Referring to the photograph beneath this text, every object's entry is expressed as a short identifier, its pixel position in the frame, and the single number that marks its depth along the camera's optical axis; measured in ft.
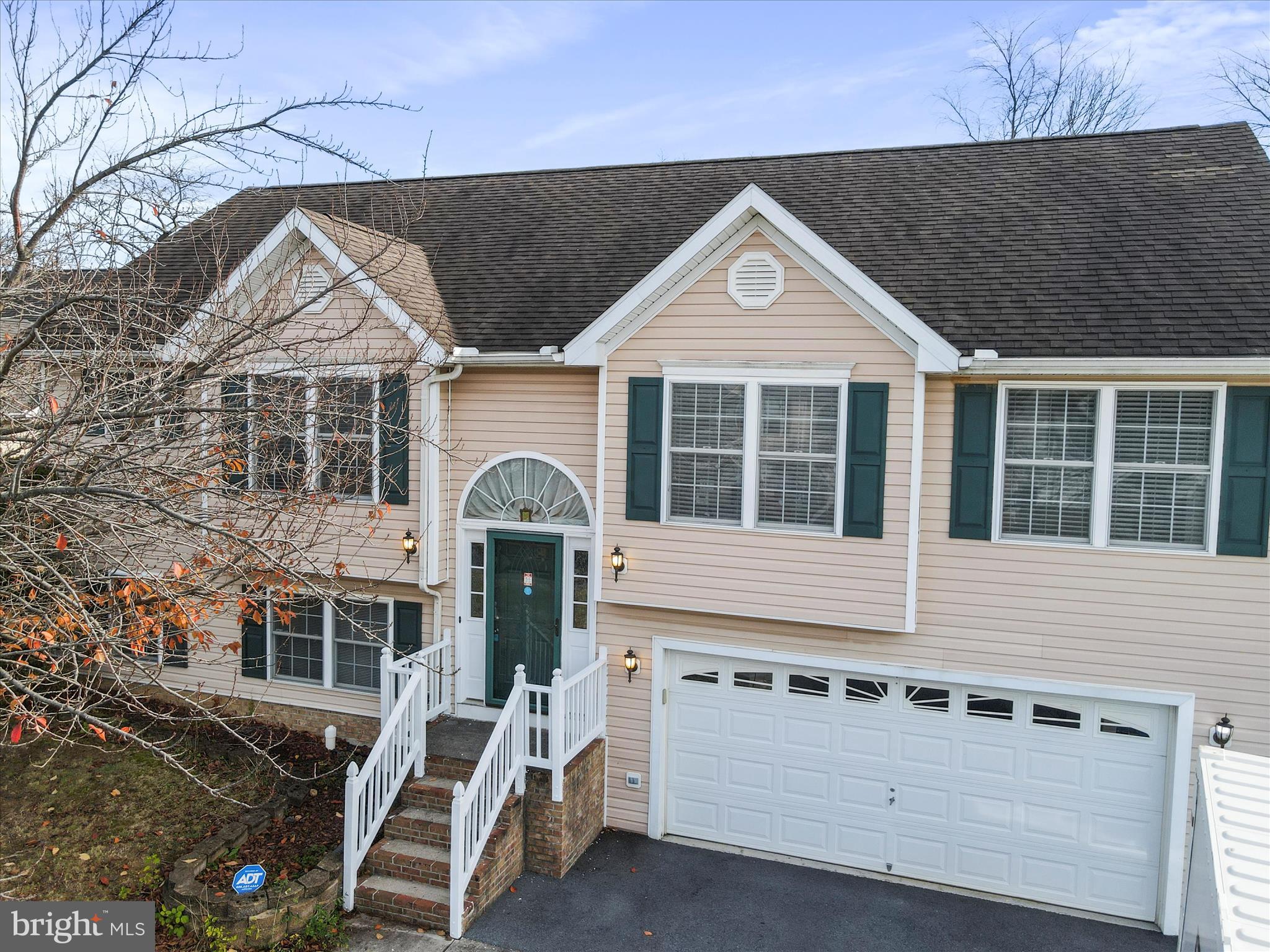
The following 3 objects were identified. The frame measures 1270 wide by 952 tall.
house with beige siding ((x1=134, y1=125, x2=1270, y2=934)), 25.99
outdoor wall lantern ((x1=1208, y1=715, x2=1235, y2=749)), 25.03
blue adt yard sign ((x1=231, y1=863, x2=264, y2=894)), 23.49
